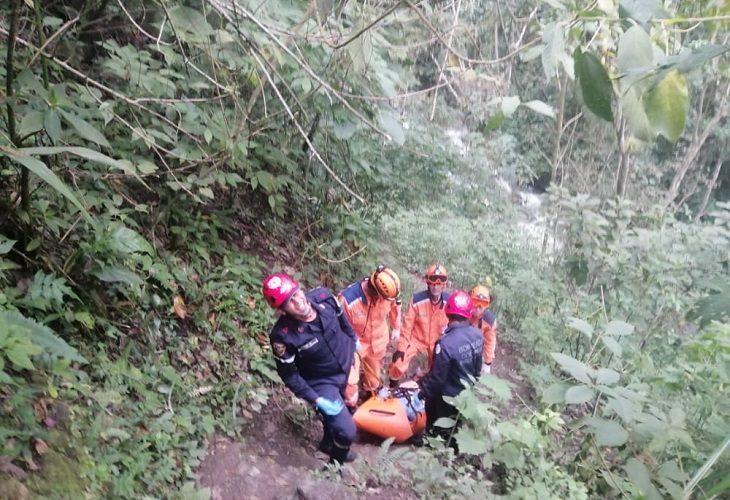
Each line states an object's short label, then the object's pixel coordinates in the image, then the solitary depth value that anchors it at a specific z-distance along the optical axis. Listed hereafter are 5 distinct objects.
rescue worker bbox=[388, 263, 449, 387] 5.64
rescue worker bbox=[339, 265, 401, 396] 5.04
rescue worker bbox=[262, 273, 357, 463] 4.23
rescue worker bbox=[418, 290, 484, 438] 4.70
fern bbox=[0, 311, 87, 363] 2.31
